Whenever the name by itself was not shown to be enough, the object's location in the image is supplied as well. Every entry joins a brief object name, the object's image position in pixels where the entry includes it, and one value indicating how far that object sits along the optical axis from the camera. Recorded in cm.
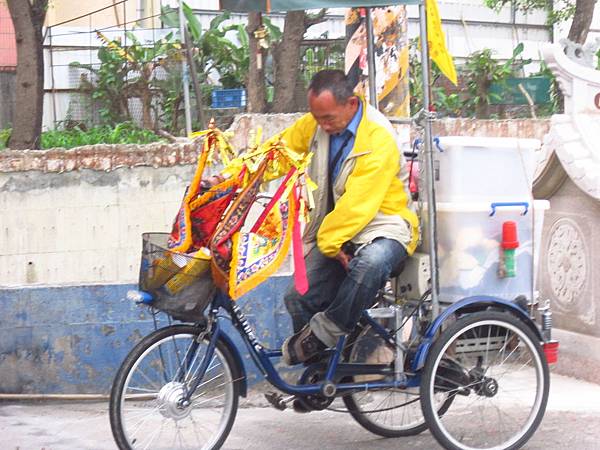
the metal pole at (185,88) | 1340
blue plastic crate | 1507
